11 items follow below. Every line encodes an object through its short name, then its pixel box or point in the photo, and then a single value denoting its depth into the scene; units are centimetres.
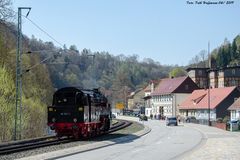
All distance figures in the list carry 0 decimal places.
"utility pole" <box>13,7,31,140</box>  3538
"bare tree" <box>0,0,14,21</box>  3972
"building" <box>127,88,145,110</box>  19612
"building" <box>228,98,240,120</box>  8106
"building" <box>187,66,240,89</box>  14325
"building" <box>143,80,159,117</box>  14944
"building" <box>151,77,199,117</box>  12875
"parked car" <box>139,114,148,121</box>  9362
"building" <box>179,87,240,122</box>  9938
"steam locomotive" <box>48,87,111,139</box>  3569
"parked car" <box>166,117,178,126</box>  7169
